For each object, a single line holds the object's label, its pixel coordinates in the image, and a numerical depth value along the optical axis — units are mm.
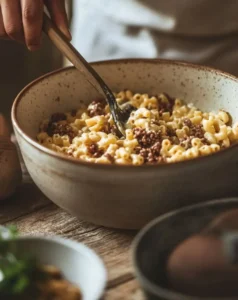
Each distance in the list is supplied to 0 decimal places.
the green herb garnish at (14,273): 639
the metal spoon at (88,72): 888
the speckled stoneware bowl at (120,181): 737
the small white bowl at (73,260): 651
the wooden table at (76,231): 712
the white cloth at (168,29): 1022
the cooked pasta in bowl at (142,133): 814
